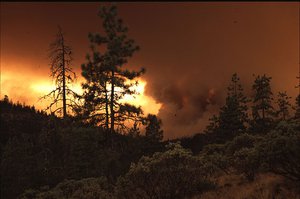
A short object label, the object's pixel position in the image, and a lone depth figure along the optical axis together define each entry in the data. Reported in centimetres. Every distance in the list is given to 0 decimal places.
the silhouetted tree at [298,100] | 5366
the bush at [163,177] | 1202
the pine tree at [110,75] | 2691
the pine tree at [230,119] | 4491
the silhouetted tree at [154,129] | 2789
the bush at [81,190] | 1265
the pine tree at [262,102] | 5250
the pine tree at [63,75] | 2377
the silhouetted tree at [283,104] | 7194
